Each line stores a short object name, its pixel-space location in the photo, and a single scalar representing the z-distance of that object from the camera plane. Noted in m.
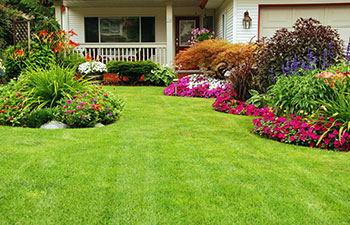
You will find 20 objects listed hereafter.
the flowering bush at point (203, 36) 14.08
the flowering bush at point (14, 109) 5.89
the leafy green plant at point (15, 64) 8.34
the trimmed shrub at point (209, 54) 10.55
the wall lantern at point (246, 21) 12.96
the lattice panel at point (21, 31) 9.51
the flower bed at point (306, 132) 4.80
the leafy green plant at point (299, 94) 5.41
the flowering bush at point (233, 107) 7.30
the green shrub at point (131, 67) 13.01
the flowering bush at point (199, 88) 10.12
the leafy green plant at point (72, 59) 12.00
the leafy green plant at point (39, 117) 5.76
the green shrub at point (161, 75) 13.05
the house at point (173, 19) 13.29
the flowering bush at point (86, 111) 5.75
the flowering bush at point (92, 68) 12.74
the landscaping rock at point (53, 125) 5.75
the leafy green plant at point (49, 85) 6.25
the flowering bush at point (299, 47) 6.97
